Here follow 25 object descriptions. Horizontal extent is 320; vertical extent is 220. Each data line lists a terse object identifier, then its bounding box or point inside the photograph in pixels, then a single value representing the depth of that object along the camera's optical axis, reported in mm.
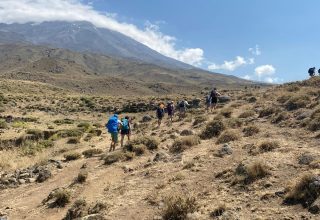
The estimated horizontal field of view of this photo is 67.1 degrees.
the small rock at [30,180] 10254
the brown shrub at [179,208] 5950
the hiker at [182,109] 19848
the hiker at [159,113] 17643
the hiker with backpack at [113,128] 12255
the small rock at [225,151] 8908
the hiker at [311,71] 24155
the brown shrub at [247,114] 14766
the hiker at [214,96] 18874
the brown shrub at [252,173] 6880
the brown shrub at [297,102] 13813
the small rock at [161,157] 9710
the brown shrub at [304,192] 5627
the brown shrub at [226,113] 15823
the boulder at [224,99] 25154
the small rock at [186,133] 12731
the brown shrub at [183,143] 10510
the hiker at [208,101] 19843
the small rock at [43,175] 10209
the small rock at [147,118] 23195
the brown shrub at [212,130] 11723
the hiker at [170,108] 18536
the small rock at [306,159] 7172
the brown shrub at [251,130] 10782
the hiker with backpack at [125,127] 13043
